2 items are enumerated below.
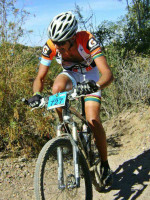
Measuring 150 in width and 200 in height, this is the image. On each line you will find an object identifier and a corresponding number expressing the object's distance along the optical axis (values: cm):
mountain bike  254
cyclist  316
